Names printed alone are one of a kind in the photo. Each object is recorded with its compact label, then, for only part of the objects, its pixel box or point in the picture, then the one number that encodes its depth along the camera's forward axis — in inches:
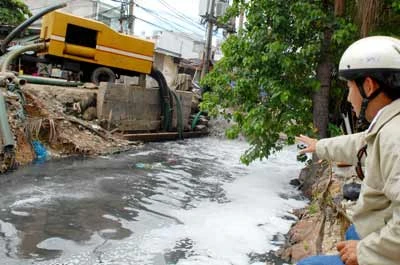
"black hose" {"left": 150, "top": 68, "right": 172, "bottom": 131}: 534.3
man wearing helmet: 55.6
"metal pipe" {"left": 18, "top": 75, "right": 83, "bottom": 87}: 440.1
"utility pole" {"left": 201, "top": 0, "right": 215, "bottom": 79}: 778.2
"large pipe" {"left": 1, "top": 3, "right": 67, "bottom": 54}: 457.1
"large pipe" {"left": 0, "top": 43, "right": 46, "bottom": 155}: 281.4
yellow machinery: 460.8
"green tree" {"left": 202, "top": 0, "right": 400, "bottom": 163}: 262.1
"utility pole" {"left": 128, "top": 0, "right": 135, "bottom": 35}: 843.9
